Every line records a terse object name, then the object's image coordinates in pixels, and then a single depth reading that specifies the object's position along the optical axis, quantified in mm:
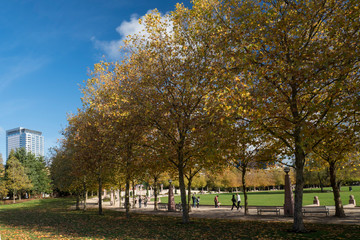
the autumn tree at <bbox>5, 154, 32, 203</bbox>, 68750
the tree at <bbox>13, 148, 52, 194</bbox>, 80750
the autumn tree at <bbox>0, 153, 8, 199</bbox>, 65312
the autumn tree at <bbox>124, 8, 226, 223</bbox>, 19812
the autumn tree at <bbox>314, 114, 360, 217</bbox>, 16004
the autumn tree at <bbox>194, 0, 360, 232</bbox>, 13422
